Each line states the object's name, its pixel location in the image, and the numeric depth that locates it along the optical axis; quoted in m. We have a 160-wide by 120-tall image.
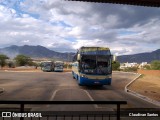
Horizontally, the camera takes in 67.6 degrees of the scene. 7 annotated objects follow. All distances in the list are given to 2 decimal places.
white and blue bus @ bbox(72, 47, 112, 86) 10.09
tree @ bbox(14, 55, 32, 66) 57.30
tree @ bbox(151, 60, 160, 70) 39.52
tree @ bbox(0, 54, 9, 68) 52.30
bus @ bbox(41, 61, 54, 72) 28.86
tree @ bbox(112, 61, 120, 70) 40.76
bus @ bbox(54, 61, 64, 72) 29.51
